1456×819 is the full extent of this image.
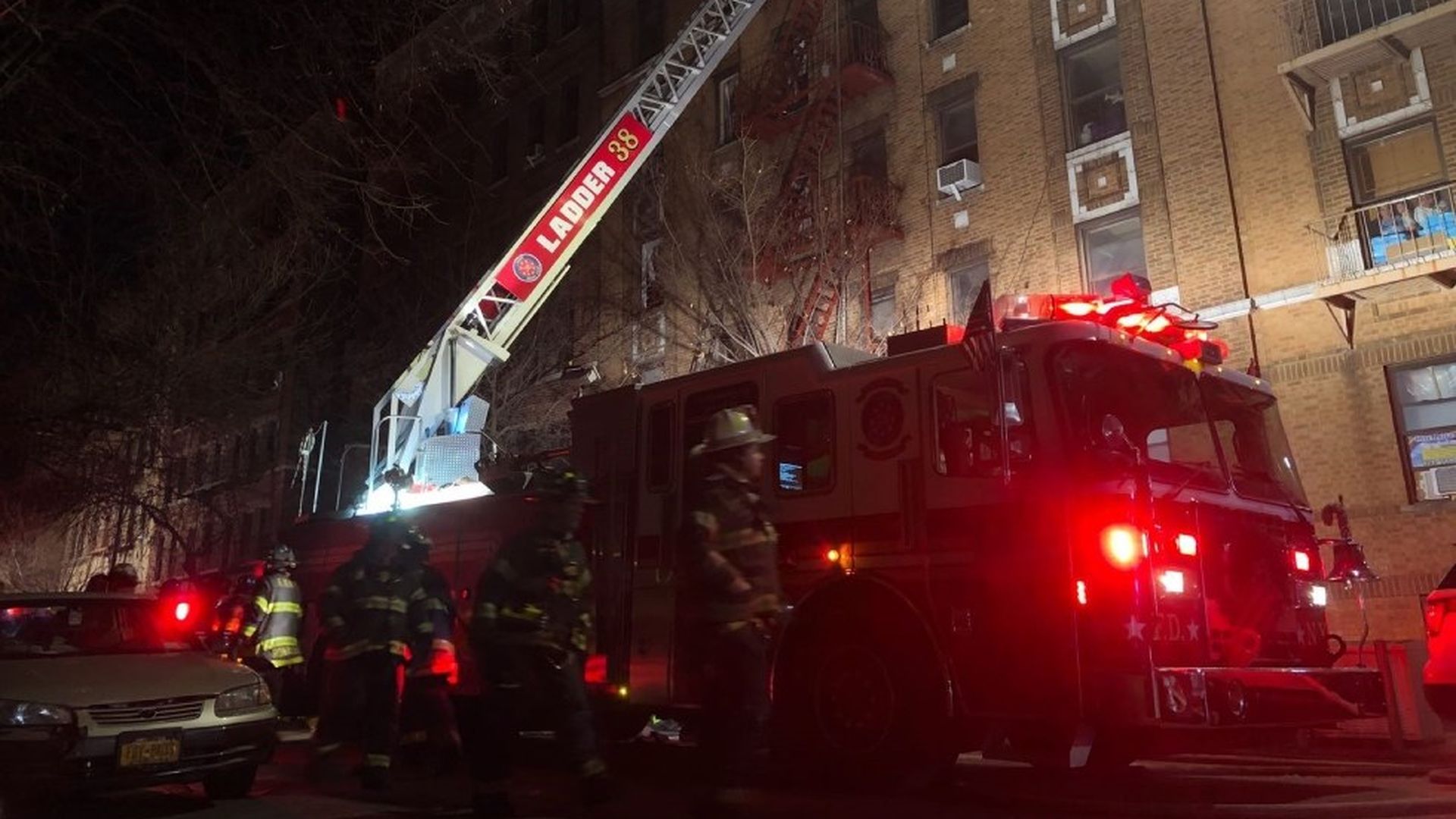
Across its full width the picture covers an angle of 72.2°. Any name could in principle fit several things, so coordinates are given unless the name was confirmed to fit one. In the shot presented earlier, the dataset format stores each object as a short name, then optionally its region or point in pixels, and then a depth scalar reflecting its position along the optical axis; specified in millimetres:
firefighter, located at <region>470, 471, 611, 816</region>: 4836
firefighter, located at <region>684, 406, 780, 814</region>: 4395
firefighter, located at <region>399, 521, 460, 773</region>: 6195
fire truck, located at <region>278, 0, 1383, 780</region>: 4863
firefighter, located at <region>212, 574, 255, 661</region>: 8273
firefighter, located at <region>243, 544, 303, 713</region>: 8117
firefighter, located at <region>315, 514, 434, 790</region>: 5961
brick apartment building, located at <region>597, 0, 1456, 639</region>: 12250
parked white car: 5117
